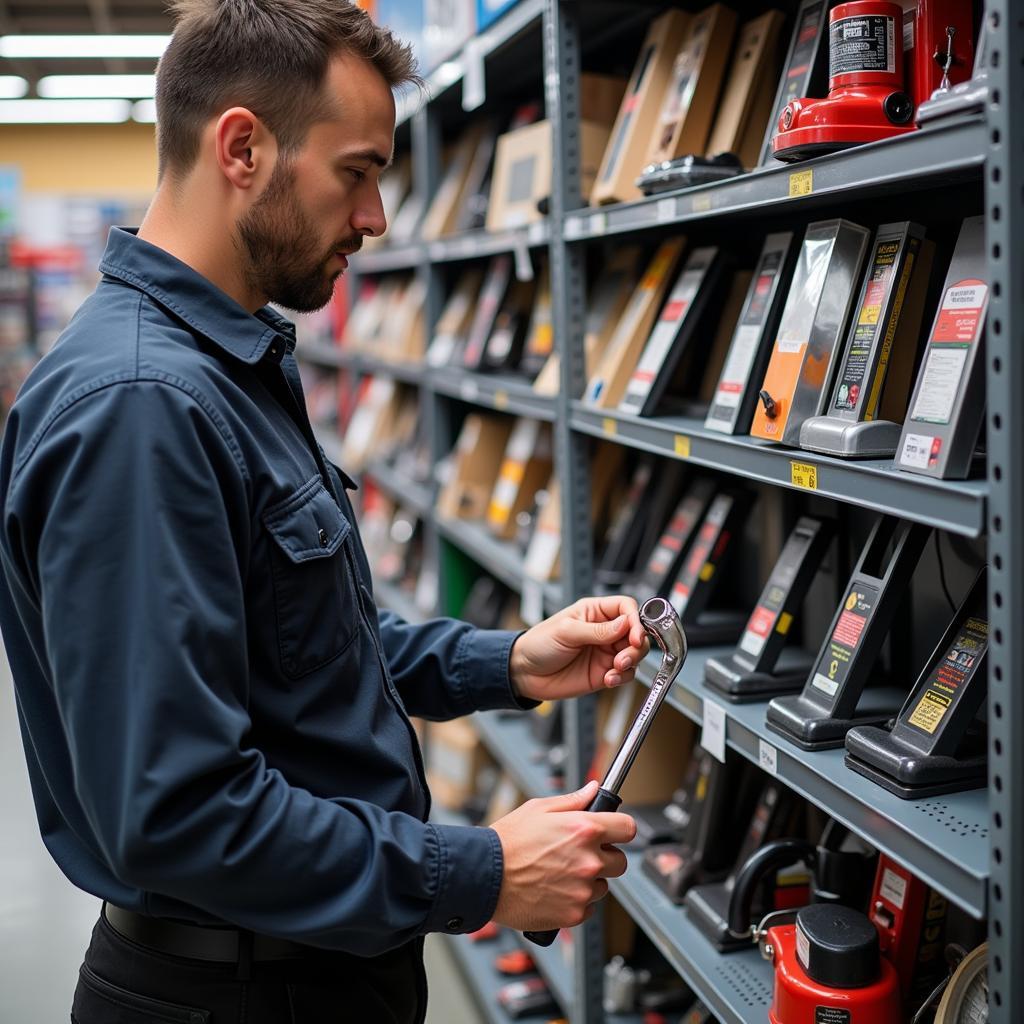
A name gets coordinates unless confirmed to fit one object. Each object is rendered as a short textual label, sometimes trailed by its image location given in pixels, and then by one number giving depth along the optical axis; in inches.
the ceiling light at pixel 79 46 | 397.1
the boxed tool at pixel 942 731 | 54.4
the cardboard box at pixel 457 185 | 142.2
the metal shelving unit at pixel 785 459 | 42.6
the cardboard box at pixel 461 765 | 147.3
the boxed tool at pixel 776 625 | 71.2
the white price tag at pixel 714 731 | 69.6
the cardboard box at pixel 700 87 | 81.3
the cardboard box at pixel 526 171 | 98.3
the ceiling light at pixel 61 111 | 517.7
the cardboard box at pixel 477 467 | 140.5
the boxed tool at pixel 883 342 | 59.1
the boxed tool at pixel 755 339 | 68.9
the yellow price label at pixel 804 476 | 56.2
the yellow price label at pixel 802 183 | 55.6
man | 41.2
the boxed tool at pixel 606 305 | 96.9
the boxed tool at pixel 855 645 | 60.9
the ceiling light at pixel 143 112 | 524.9
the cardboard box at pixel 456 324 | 143.9
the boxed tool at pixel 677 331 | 82.4
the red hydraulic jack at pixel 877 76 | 55.6
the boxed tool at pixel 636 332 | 88.0
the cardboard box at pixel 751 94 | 77.6
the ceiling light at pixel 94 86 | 471.5
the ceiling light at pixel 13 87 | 468.0
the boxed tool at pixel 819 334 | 62.0
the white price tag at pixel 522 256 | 104.7
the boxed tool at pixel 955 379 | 48.4
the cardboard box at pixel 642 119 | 86.3
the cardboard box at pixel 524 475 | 127.7
